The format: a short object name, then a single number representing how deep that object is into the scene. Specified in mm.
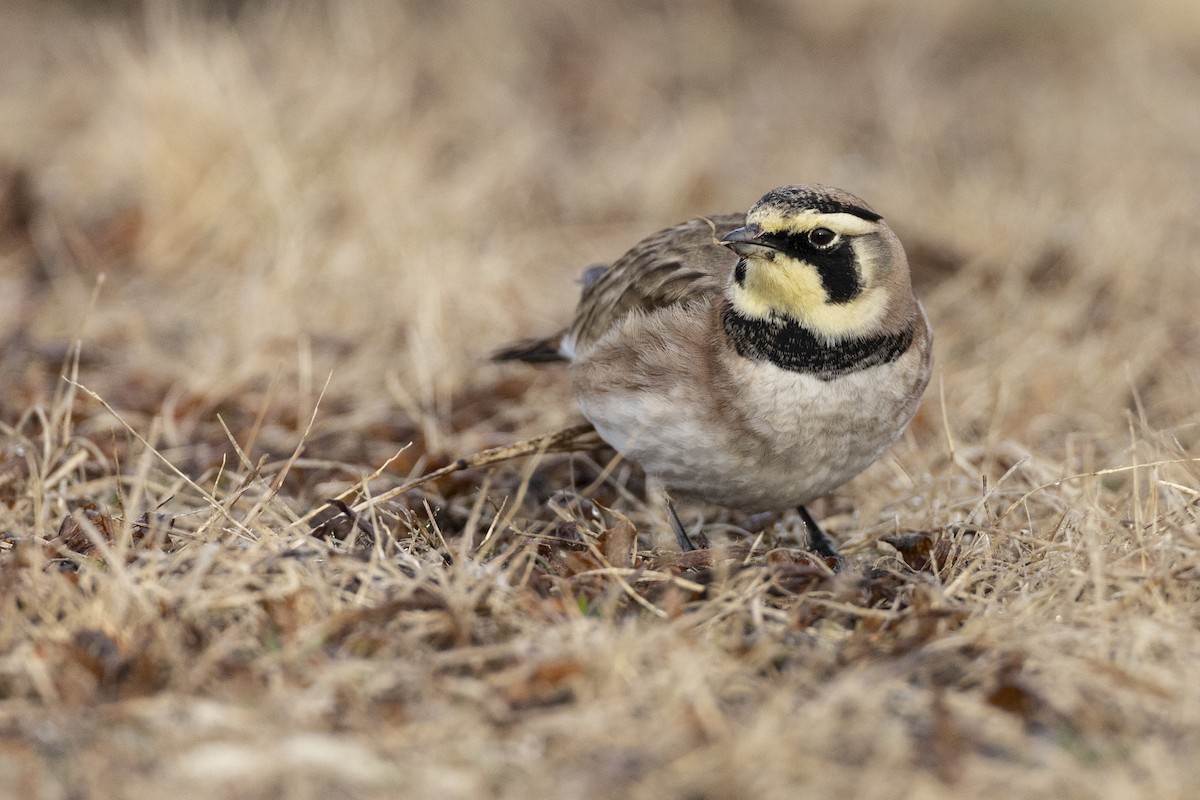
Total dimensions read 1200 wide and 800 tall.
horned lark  7996
